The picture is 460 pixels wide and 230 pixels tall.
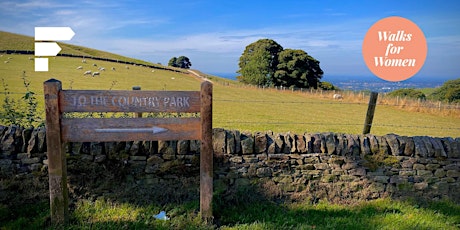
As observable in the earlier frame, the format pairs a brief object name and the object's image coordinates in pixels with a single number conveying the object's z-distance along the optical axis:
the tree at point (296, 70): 49.16
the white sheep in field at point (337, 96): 24.40
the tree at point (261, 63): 50.25
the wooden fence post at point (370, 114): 6.46
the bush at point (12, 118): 5.33
